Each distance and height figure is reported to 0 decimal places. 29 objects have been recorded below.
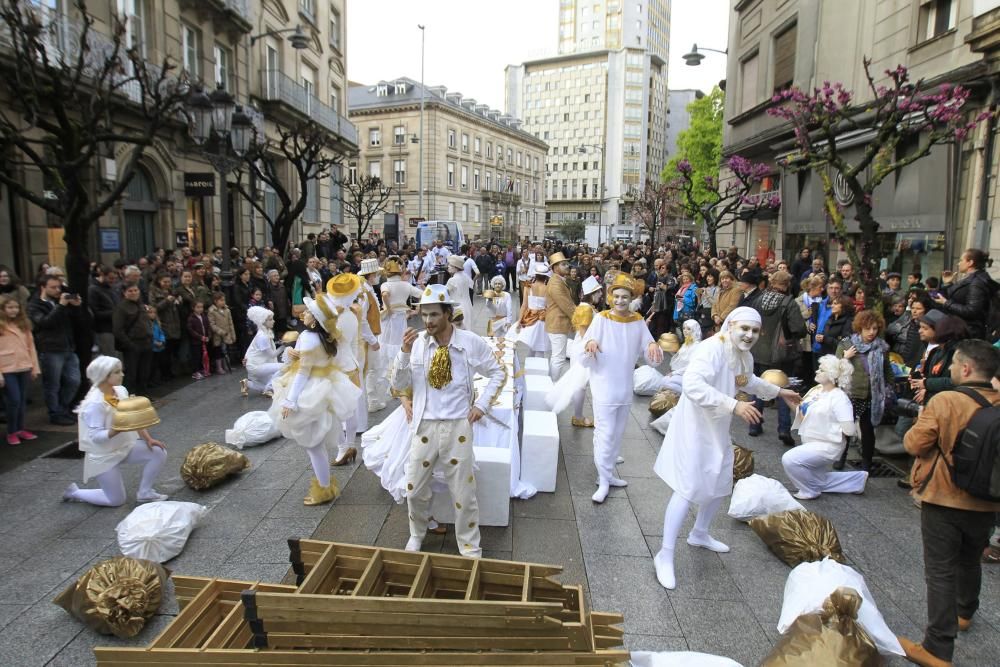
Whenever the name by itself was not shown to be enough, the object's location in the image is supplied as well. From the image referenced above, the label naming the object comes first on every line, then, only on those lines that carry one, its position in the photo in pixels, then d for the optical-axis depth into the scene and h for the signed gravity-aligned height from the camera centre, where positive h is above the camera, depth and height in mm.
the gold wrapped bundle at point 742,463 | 6309 -1994
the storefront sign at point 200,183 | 15617 +1757
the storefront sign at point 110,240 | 14734 +285
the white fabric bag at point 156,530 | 4496 -2020
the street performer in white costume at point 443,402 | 4457 -1025
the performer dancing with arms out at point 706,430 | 4367 -1165
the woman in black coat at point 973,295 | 6836 -266
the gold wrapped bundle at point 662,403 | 8570 -1891
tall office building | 100938 +26565
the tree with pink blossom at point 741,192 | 17750 +2320
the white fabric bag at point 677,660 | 3123 -1972
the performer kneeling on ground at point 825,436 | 5848 -1580
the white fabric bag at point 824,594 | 3326 -1884
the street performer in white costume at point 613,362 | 5770 -916
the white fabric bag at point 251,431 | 7090 -1995
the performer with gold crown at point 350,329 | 5945 -706
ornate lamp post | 10703 +2148
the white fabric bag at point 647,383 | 9758 -1845
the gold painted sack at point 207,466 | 5836 -1980
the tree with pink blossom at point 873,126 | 8070 +1981
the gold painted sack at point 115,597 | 3750 -2084
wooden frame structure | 2635 -1636
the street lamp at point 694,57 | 20547 +6767
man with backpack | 3352 -1154
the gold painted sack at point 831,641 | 2963 -1795
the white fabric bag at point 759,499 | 5250 -1958
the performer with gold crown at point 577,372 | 7004 -1291
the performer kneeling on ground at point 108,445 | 5047 -1593
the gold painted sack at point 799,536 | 4633 -2029
